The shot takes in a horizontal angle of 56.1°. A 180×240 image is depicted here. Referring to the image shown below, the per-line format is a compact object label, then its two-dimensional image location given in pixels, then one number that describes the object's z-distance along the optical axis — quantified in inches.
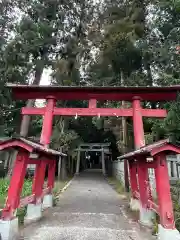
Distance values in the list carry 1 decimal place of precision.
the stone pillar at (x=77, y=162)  715.0
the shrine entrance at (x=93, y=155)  727.8
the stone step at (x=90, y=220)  184.1
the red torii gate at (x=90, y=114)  144.3
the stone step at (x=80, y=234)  155.0
